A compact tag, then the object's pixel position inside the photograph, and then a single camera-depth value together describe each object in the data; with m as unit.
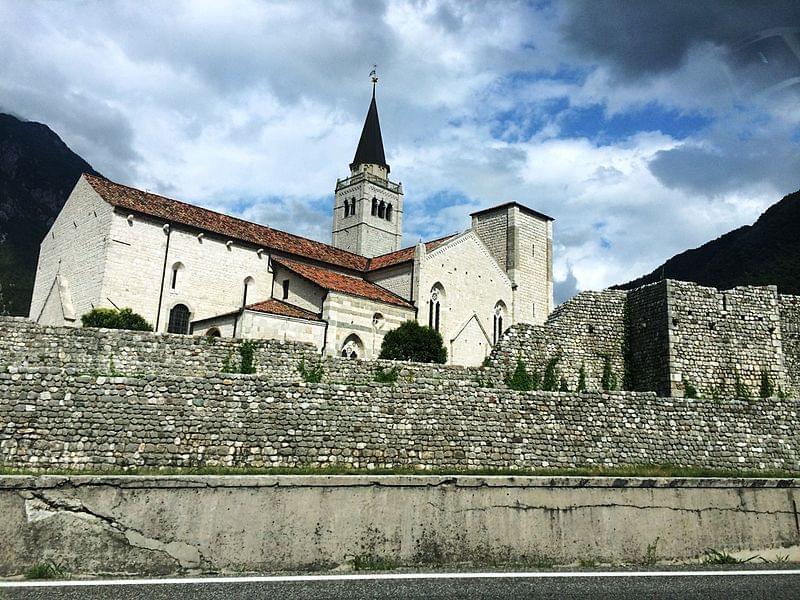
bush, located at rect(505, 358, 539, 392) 17.73
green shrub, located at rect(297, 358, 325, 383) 16.20
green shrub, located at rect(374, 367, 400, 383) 16.48
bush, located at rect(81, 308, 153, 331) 24.59
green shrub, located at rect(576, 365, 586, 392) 19.69
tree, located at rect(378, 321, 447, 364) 27.94
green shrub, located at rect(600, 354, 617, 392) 20.02
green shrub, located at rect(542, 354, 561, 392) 18.66
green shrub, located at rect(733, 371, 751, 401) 18.66
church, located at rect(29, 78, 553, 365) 28.61
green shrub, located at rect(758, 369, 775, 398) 19.00
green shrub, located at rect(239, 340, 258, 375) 16.70
